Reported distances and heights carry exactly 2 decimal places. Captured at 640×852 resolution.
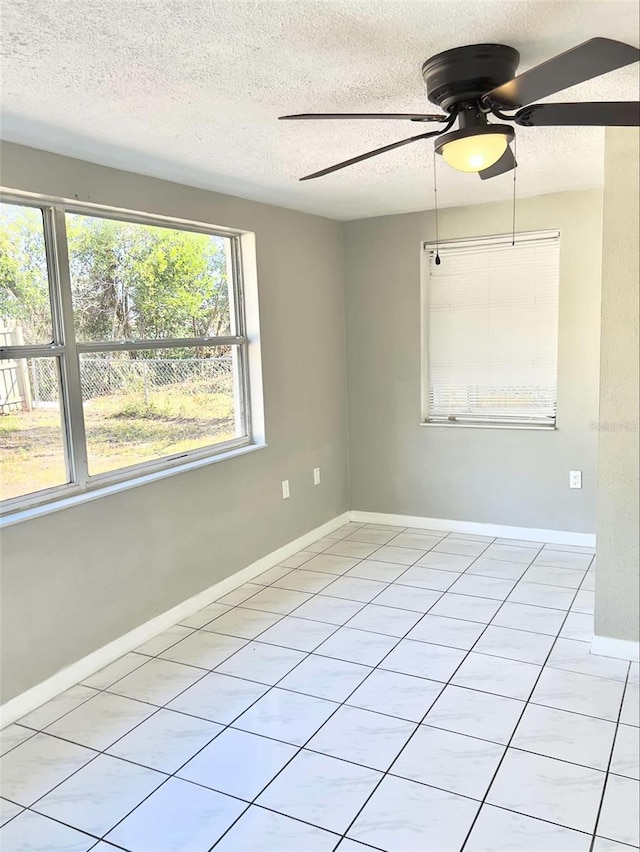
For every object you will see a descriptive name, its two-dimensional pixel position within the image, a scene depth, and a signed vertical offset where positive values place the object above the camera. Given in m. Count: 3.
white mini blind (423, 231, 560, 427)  4.02 +0.08
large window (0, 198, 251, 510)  2.51 +0.05
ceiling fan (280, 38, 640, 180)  1.51 +0.61
